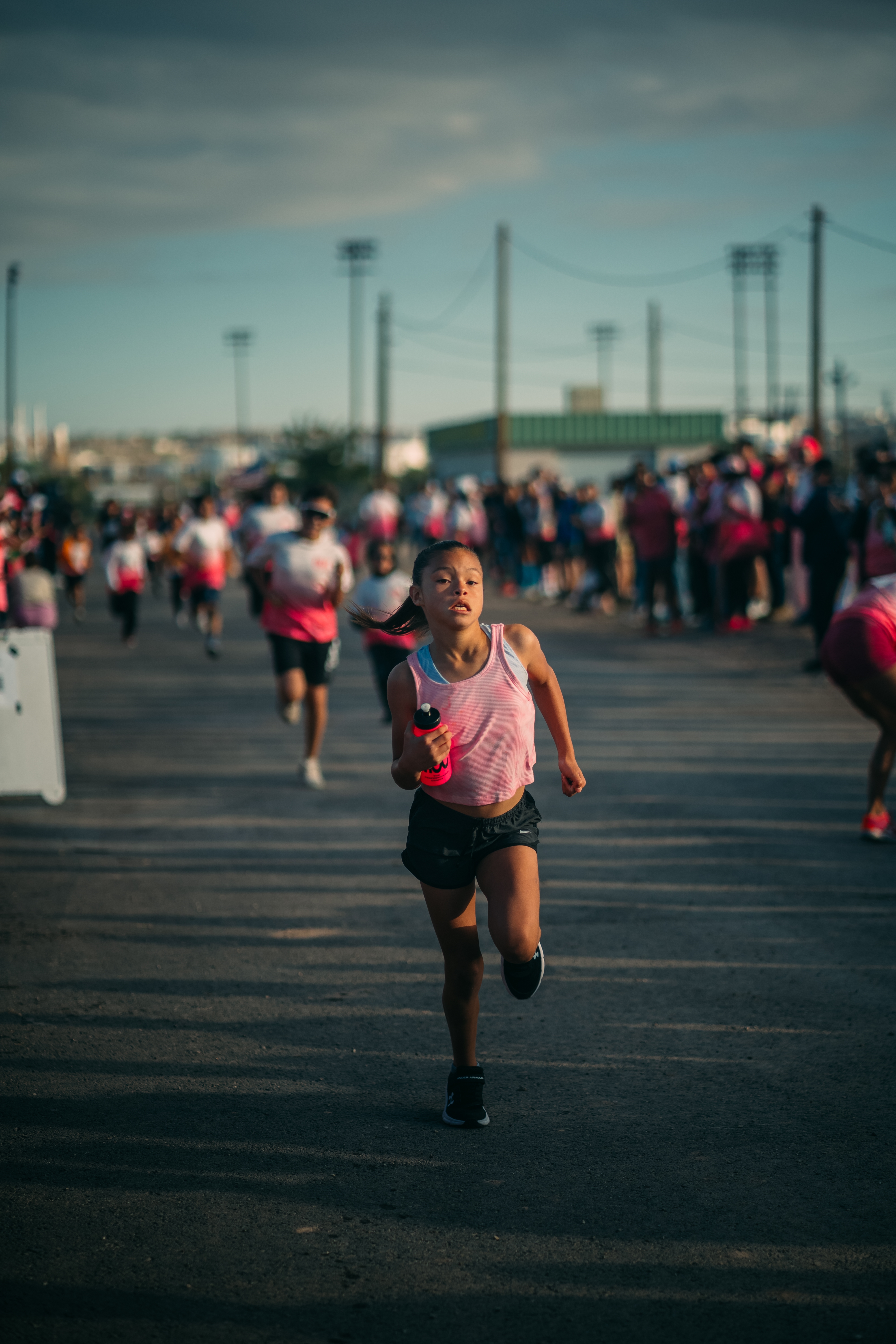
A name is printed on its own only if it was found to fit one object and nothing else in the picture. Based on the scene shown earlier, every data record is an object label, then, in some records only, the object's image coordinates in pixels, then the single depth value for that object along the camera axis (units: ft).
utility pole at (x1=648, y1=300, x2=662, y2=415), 225.15
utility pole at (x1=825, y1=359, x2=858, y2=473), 287.07
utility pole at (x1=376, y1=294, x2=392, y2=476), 176.14
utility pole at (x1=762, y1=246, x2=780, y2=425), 210.59
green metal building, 250.98
